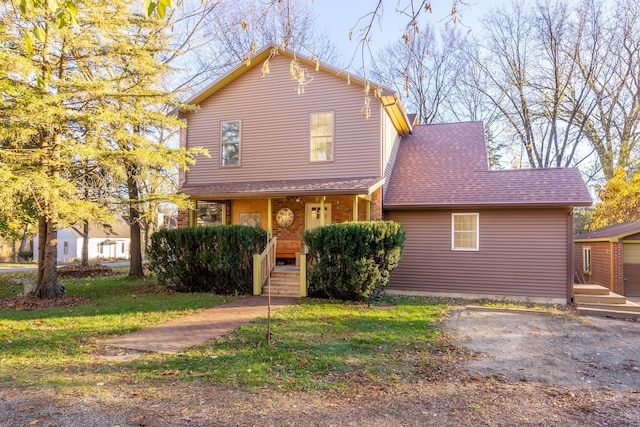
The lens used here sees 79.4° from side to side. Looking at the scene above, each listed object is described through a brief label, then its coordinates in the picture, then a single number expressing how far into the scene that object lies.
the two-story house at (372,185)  10.45
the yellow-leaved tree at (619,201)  17.16
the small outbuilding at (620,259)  12.76
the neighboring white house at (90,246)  37.36
